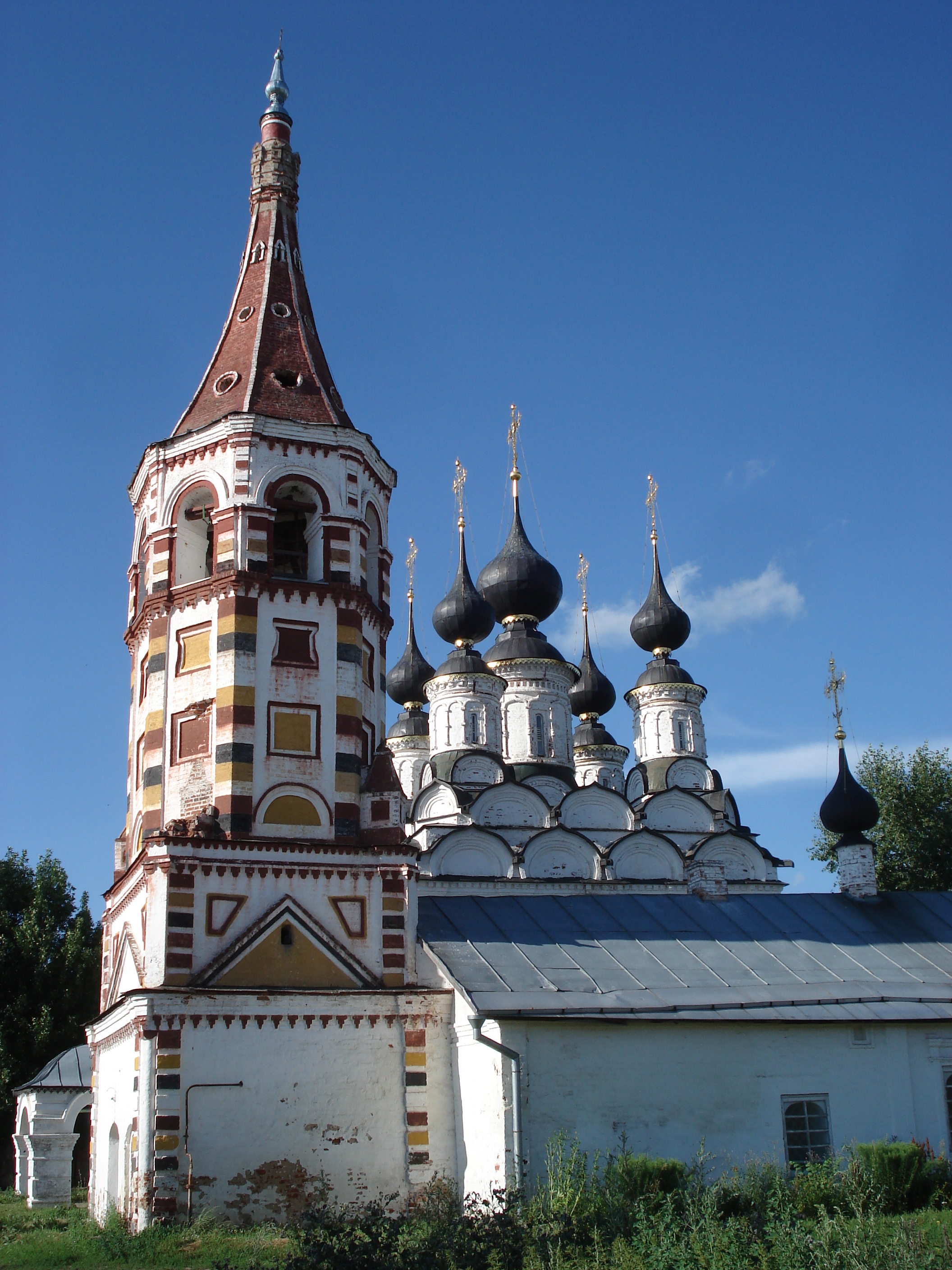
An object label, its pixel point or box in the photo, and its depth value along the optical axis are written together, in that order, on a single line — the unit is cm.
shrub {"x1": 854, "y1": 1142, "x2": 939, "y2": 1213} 1346
